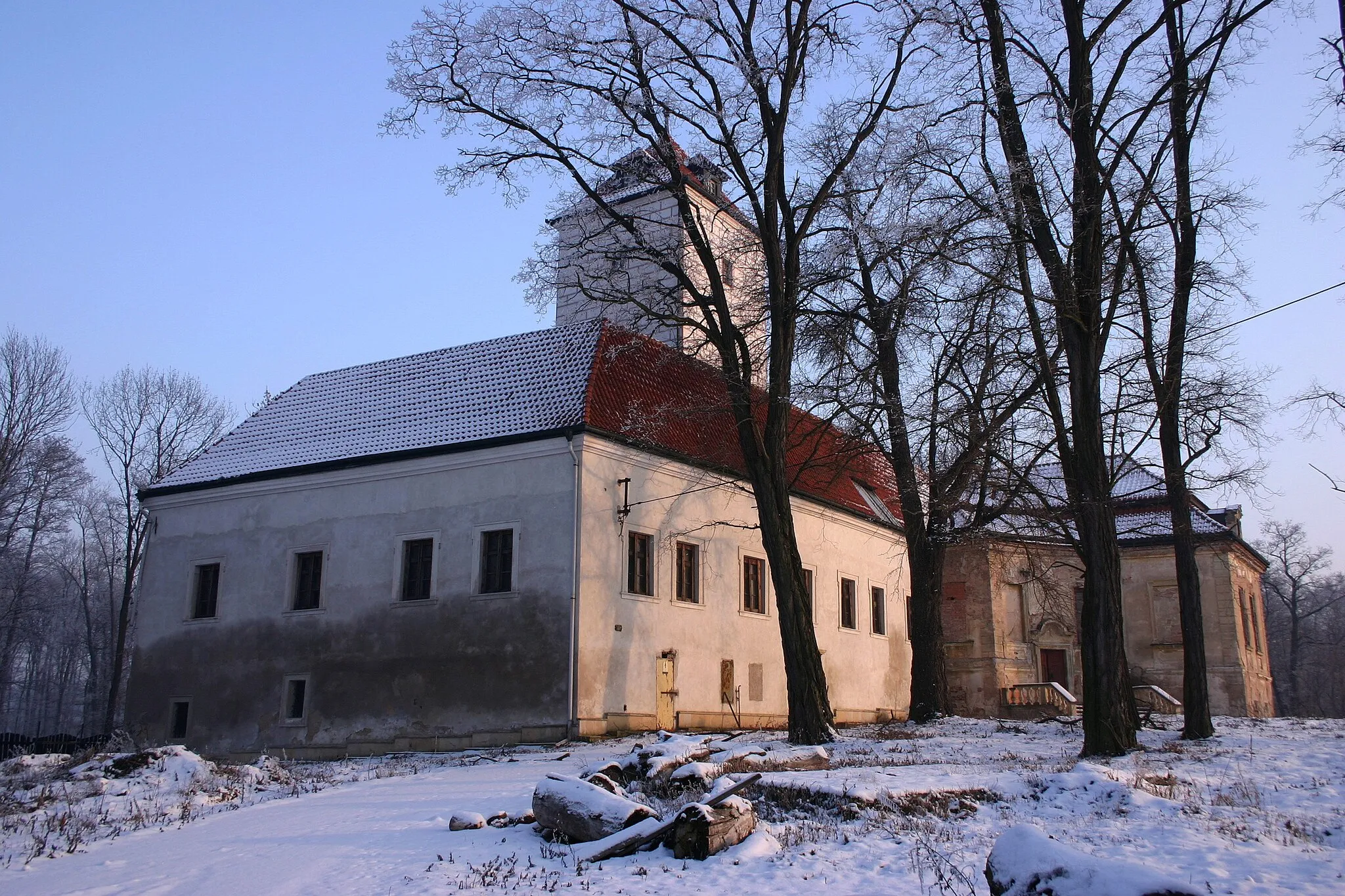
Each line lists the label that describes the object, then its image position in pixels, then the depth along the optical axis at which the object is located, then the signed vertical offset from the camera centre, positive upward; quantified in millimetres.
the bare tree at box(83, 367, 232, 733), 37938 +8006
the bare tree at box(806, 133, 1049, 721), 17219 +5819
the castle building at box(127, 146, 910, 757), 21531 +2624
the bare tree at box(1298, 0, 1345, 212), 12938 +7568
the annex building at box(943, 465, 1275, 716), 35281 +1886
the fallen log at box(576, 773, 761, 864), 8562 -1334
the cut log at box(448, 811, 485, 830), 9812 -1358
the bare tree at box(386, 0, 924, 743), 19312 +9536
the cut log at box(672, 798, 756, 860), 8352 -1235
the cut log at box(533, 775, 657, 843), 9070 -1176
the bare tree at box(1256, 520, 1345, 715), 54031 +4212
